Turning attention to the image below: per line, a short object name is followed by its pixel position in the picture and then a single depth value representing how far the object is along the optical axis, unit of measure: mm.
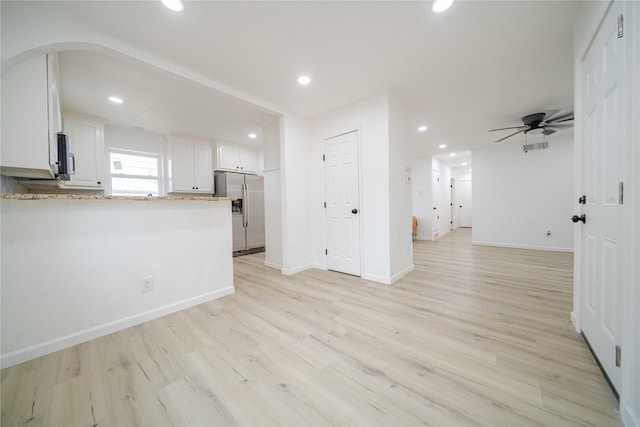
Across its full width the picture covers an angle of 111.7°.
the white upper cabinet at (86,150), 3346
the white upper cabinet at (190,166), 4453
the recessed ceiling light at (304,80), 2553
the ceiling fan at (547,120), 3547
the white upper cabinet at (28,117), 1555
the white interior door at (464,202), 9492
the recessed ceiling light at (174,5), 1584
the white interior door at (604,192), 1141
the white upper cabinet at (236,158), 4941
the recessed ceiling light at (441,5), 1607
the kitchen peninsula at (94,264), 1511
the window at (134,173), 4051
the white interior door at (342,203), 3209
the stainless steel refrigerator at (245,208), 4844
